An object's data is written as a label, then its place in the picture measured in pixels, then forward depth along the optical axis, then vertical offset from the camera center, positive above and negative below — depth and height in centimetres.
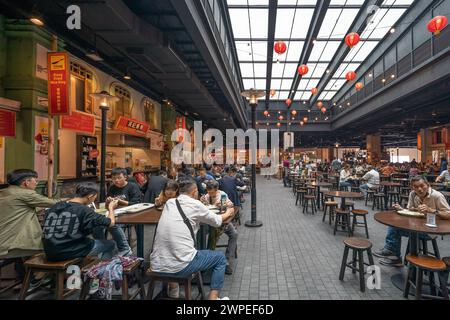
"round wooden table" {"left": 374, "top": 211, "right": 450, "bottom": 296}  278 -79
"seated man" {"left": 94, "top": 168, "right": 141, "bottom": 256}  402 -50
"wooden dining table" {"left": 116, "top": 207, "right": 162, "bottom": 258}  293 -73
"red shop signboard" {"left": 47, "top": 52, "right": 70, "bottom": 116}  507 +178
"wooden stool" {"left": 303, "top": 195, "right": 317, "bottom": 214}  754 -137
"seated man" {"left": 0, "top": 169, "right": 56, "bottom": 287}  285 -67
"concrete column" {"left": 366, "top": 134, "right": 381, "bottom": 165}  2138 +121
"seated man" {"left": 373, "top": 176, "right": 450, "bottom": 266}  337 -67
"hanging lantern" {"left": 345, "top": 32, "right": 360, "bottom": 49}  637 +326
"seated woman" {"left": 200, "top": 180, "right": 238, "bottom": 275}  379 -64
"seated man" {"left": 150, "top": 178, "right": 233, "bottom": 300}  233 -82
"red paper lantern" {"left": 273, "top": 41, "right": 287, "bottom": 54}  719 +343
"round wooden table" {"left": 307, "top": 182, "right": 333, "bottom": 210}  818 -83
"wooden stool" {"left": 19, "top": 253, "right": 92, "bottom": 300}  246 -110
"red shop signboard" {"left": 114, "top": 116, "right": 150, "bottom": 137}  821 +129
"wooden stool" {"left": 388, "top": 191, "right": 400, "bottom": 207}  966 -155
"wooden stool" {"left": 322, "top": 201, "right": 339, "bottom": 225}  625 -121
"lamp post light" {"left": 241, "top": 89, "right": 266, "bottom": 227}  598 +91
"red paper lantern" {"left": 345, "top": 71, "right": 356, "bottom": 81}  887 +318
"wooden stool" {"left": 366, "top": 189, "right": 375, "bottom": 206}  841 -124
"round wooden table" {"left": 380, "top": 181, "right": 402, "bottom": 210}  786 -101
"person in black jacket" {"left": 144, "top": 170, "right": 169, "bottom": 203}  531 -58
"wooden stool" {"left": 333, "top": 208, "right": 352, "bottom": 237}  536 -141
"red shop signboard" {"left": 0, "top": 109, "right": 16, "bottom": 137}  474 +78
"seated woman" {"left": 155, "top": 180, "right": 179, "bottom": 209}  356 -41
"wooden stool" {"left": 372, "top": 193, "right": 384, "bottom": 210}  771 -138
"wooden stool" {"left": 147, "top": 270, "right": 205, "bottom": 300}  232 -114
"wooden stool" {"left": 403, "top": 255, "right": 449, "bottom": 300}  260 -116
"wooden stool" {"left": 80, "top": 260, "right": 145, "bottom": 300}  248 -123
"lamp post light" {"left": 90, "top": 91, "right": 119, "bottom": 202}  607 +48
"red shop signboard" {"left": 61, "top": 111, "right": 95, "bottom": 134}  596 +104
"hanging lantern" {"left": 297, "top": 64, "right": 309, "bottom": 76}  852 +327
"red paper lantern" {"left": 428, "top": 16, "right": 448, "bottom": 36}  540 +312
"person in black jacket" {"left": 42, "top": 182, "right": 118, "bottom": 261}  247 -69
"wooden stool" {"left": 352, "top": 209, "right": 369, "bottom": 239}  509 -111
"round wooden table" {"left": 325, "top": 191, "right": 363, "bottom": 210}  542 -78
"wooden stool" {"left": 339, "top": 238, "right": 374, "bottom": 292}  315 -125
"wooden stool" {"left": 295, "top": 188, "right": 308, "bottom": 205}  851 -106
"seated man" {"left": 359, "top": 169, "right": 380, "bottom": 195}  870 -70
